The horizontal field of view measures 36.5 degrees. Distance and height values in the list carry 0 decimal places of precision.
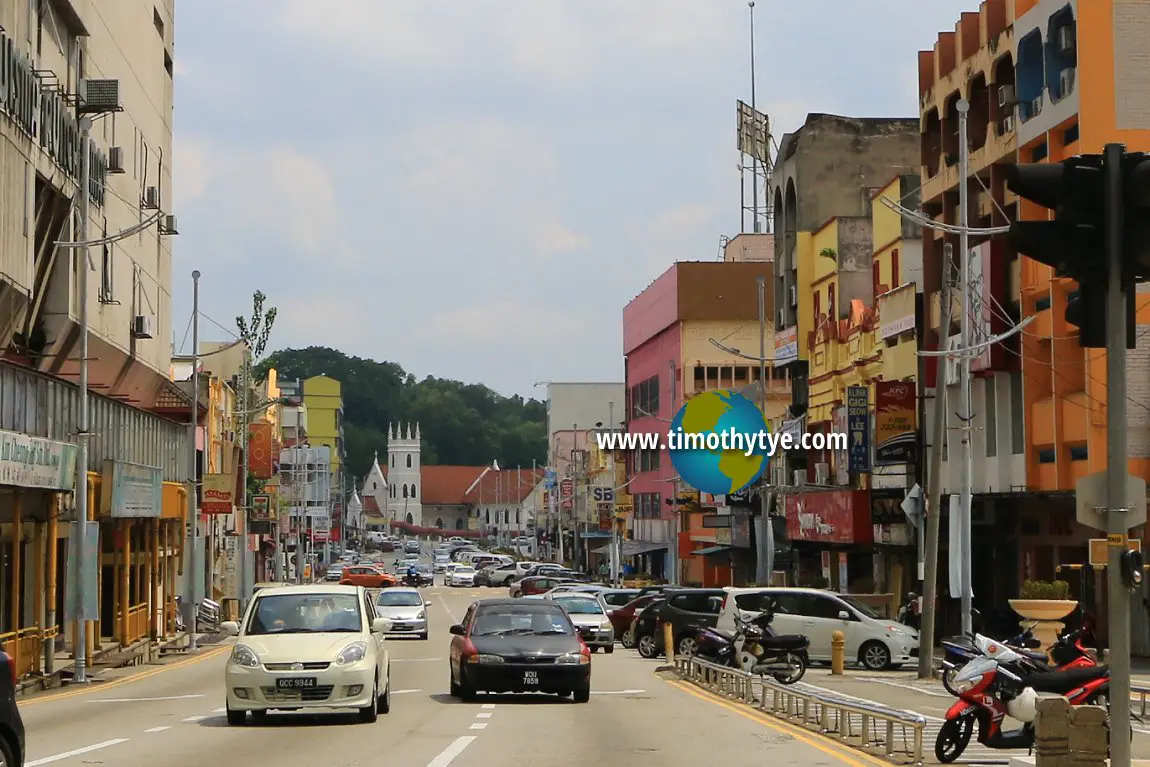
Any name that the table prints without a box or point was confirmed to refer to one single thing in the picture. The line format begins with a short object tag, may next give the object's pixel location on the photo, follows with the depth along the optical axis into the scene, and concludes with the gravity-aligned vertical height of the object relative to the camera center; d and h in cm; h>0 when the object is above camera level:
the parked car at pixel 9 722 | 1130 -131
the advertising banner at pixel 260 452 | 9175 +369
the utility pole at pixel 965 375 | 3319 +290
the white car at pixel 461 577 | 11075 -352
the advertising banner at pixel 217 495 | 5288 +83
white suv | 3575 -212
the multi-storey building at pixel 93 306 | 3356 +551
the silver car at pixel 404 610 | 5003 -255
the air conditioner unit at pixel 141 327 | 5122 +574
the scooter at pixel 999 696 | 1605 -162
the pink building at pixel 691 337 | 9731 +1038
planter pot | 2948 -154
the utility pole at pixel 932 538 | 3105 -30
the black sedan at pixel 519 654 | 2380 -182
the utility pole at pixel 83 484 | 3316 +74
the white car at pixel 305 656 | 1969 -152
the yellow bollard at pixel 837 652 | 3334 -251
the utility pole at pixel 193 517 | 4691 +14
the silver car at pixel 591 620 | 4384 -248
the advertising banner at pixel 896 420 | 4819 +281
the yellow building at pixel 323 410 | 18500 +1200
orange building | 3800 +725
